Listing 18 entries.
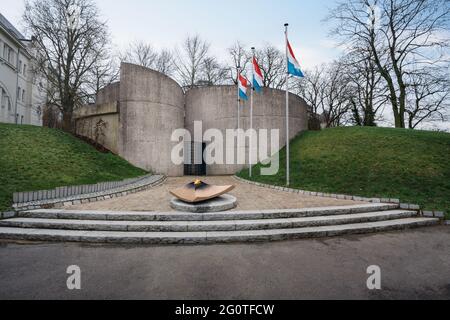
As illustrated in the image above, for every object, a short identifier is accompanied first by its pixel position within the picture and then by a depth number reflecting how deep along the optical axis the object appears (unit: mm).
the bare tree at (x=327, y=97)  29359
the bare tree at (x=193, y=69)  29156
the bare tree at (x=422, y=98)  17298
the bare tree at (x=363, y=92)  19594
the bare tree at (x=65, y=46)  16219
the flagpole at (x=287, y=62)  10336
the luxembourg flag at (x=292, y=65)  10145
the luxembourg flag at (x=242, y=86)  13816
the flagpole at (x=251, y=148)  15284
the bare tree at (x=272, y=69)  31030
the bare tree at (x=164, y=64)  31784
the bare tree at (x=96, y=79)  18047
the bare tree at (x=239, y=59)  31156
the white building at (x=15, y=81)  24016
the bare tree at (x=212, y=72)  30156
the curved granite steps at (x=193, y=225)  4875
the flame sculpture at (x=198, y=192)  6340
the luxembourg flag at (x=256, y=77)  12188
